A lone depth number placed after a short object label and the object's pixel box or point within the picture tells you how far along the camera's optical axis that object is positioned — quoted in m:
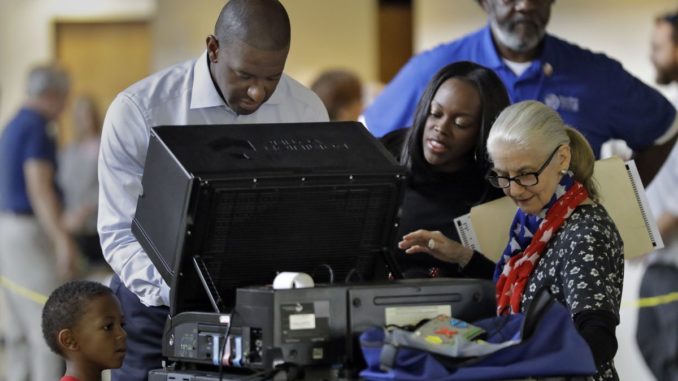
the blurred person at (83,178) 11.69
